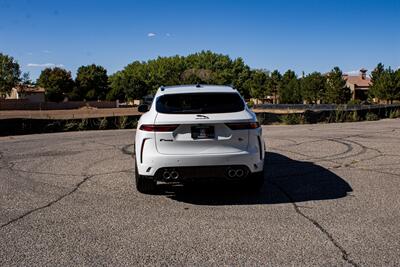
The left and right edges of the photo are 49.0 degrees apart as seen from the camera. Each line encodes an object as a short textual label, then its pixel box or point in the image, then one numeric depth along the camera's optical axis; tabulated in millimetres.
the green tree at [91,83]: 109875
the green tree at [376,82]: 71844
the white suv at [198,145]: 5828
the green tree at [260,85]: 103688
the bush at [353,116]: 24938
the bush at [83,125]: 19867
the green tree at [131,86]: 110500
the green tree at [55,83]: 104500
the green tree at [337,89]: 76212
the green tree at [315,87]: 84250
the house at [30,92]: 97538
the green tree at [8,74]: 86750
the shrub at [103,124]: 20500
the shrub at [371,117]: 25922
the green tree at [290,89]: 91625
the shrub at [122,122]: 20953
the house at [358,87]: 100312
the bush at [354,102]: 72869
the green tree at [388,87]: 69875
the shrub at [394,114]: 28169
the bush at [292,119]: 23281
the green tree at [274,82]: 101688
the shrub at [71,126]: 19359
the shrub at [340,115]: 24234
